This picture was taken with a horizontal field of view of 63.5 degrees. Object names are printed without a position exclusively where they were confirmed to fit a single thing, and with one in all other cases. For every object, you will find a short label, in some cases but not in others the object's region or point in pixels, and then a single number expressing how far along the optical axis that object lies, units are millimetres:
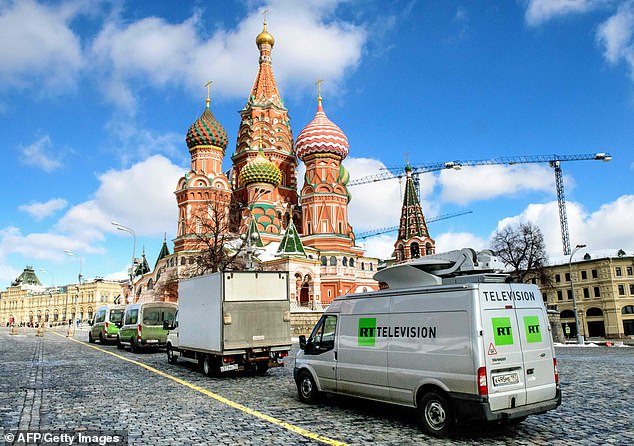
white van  7332
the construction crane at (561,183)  89875
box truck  14031
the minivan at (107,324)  29812
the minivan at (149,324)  22812
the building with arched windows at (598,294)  59312
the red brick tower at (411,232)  58000
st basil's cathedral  53938
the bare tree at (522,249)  45588
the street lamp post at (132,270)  40344
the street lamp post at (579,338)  30891
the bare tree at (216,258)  34188
